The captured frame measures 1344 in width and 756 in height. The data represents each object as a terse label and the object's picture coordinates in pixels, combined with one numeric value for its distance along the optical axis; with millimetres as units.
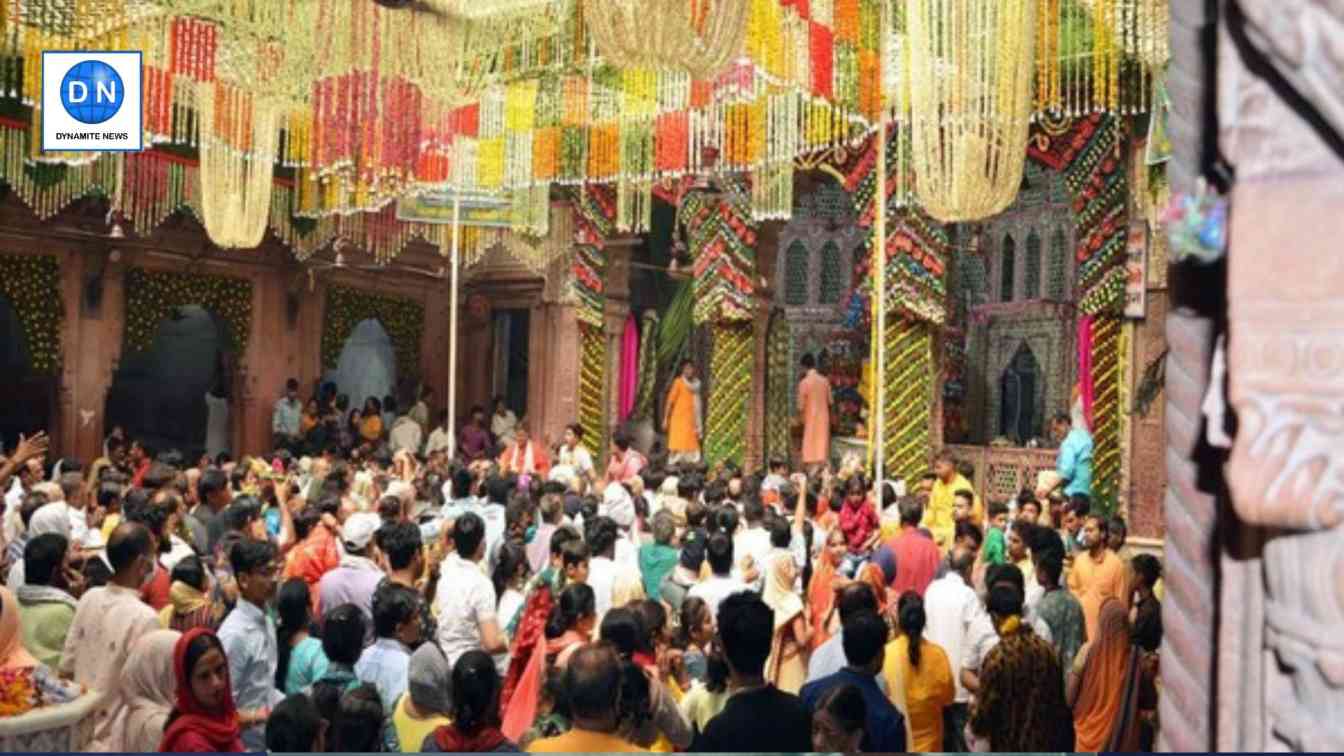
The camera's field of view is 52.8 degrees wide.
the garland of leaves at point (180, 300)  15117
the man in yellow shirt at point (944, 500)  8523
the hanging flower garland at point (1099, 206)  10781
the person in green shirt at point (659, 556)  6176
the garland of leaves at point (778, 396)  14844
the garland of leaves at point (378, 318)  16859
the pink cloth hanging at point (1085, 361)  12336
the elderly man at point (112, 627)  3822
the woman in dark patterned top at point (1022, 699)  3941
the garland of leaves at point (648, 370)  16625
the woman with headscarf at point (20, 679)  3533
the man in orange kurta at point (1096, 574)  5633
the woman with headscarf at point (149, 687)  3658
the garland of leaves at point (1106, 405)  10844
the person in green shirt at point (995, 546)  7449
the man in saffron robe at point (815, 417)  13750
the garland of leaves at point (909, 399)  12219
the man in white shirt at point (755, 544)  6095
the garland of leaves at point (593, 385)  15805
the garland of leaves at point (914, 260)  12133
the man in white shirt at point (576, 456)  12578
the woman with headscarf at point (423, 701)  3607
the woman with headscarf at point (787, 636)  5062
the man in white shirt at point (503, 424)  16016
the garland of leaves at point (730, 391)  14164
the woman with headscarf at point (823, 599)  5527
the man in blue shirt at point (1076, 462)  10945
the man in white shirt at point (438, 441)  14461
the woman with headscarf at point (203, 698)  3424
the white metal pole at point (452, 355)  11047
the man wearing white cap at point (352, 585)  4898
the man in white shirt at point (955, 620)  4969
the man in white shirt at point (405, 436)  15320
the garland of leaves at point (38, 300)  14148
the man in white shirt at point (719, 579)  5129
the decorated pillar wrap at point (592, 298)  15391
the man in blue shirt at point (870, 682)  3568
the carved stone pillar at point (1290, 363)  1462
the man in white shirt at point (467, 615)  4820
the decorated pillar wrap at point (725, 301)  13930
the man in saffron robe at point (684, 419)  14586
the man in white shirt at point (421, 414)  16188
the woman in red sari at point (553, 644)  4117
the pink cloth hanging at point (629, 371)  16172
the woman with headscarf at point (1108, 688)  4246
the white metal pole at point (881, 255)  8766
